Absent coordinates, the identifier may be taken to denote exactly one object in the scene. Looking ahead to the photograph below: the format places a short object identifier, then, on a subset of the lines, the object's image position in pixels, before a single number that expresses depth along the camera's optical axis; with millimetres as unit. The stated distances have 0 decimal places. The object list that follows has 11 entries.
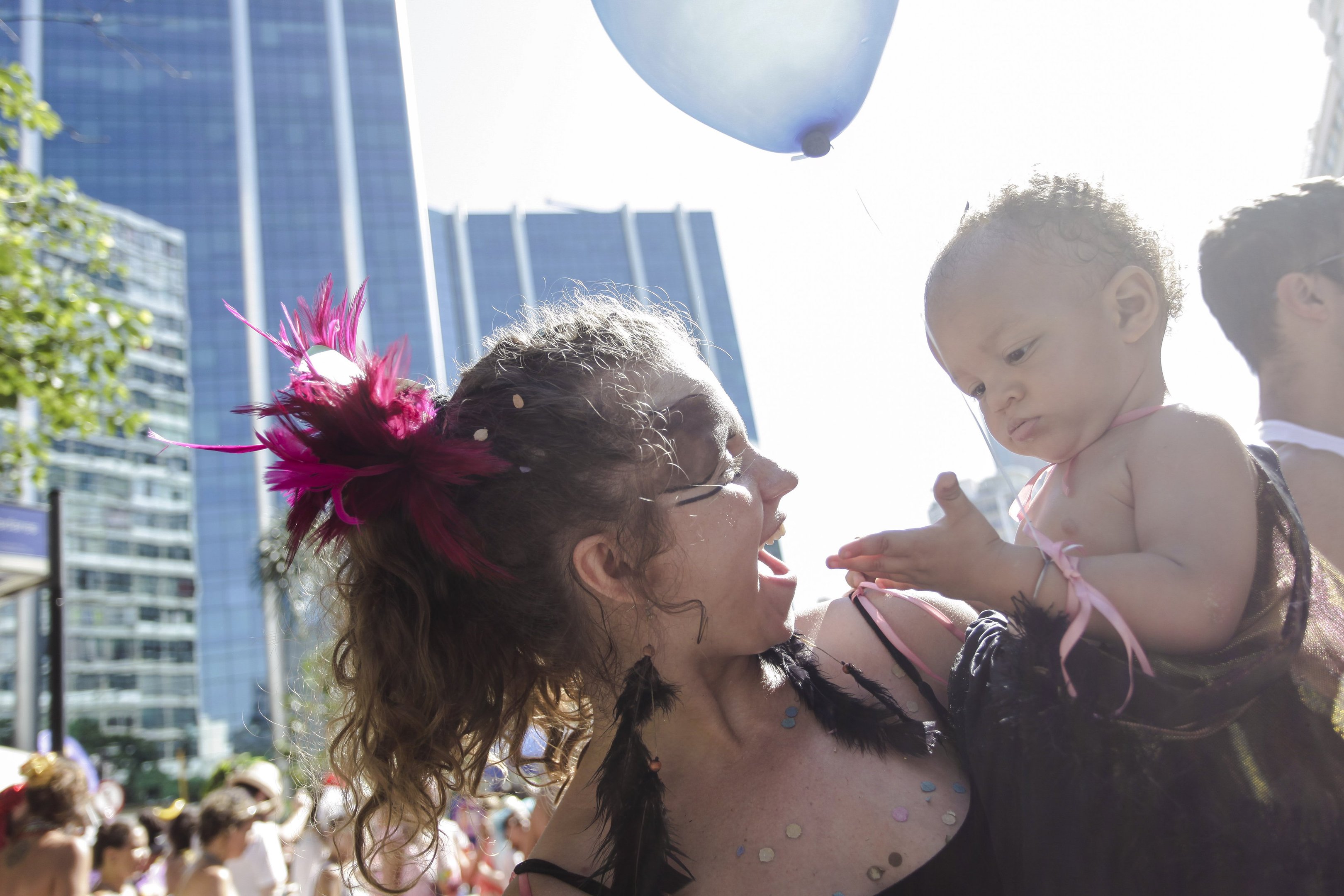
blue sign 4742
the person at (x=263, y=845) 4555
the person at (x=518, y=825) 5254
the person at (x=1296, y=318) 1586
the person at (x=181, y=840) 5266
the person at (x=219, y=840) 4176
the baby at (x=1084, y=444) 1157
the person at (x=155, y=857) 6201
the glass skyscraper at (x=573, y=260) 69750
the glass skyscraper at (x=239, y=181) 61188
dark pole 5382
